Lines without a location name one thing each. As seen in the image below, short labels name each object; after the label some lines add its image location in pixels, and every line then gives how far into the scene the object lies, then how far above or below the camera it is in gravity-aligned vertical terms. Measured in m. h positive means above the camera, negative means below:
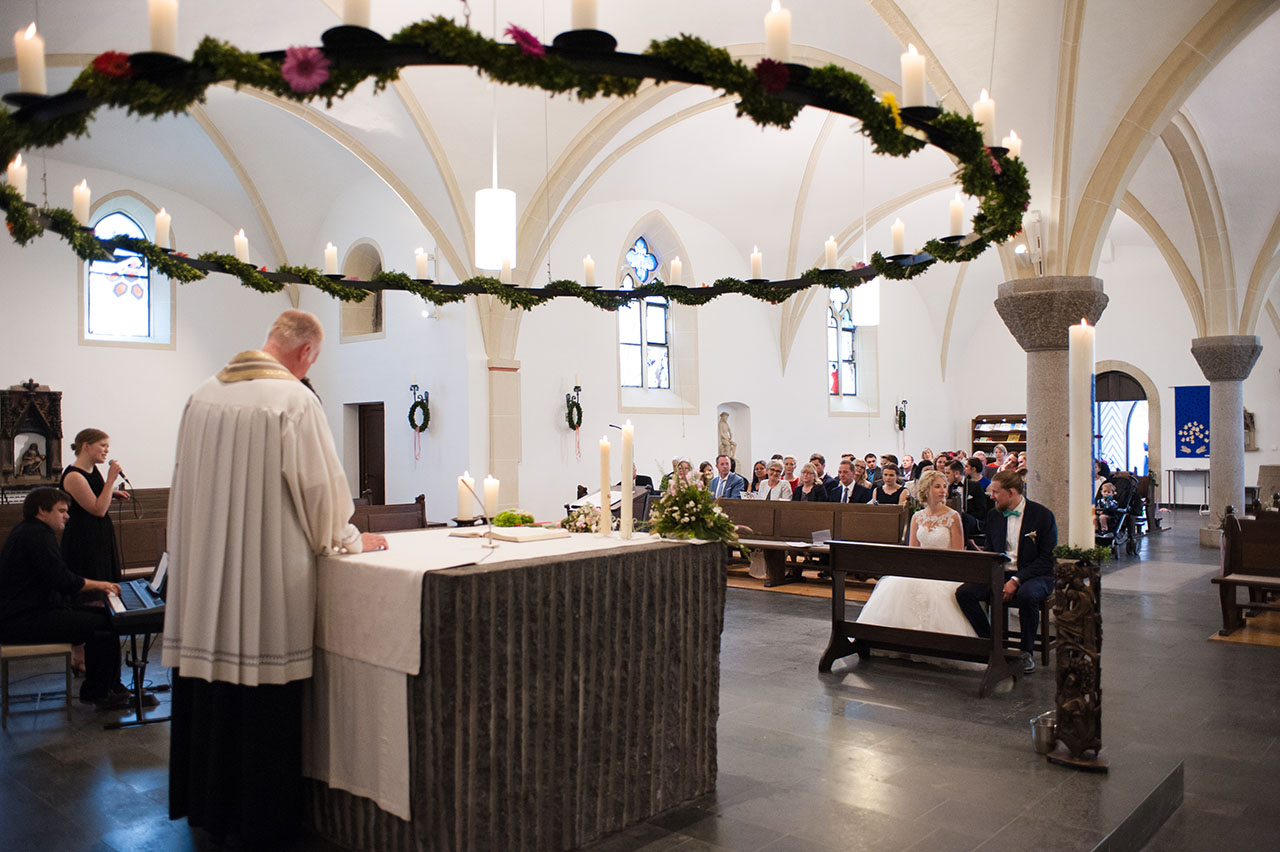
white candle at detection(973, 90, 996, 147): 3.77 +1.26
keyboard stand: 5.06 -1.49
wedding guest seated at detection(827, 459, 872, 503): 11.05 -0.64
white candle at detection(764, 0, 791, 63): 2.98 +1.26
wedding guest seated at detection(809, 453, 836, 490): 12.06 -0.42
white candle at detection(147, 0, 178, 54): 2.57 +1.13
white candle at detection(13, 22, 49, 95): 2.68 +1.07
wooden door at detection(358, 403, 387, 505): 15.34 -0.27
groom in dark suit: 6.20 -0.80
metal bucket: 4.44 -1.41
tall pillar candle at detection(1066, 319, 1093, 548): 3.96 -0.02
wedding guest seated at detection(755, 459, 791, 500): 11.34 -0.62
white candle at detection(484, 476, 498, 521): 3.87 -0.24
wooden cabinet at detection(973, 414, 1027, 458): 22.66 +0.03
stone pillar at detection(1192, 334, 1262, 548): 13.49 +0.26
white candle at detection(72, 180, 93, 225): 4.77 +1.19
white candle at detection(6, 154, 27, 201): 4.05 +1.14
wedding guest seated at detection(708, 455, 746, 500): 11.60 -0.59
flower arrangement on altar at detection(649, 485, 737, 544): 3.97 -0.34
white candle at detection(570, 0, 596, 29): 2.72 +1.20
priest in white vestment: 3.30 -0.53
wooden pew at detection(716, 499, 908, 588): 9.62 -0.95
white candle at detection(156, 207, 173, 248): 5.11 +1.14
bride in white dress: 6.28 -1.07
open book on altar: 4.02 -0.43
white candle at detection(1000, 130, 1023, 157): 4.17 +1.28
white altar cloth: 3.10 -0.77
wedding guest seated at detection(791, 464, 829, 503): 11.23 -0.62
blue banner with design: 20.67 +0.23
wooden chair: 5.03 -1.14
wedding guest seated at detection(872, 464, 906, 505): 10.35 -0.62
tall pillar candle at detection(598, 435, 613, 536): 4.11 -0.26
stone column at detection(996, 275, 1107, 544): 8.67 +0.76
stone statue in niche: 17.48 -0.11
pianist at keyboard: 5.08 -0.79
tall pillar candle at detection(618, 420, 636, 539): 4.05 -0.21
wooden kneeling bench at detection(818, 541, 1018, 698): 5.83 -1.09
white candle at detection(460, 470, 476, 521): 3.98 -0.28
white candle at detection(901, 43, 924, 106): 3.28 +1.23
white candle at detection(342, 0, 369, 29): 2.64 +1.18
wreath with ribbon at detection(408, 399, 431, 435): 13.95 +0.31
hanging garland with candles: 2.64 +1.07
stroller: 12.63 -1.17
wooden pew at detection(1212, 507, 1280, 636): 7.72 -0.98
